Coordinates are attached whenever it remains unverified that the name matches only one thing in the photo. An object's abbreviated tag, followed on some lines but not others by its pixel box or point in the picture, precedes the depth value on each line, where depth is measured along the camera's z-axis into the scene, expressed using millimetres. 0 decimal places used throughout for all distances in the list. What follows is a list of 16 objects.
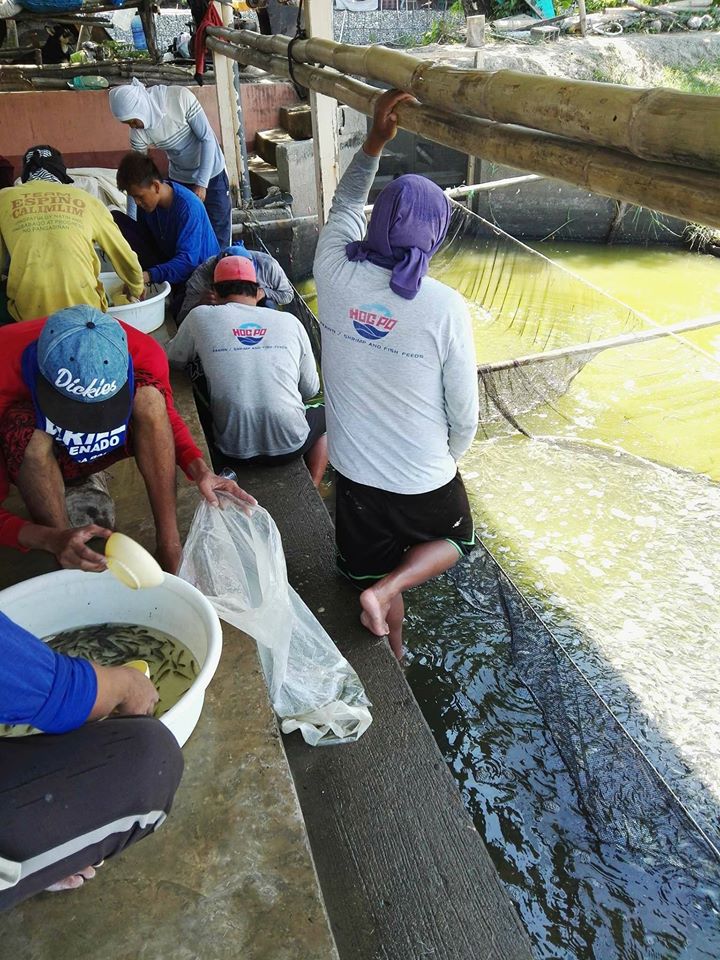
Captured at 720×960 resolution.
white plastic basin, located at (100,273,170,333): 3660
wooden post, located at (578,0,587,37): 10352
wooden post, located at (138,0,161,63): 8477
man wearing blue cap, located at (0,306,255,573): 1979
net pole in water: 4336
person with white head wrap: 4711
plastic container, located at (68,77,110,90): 7383
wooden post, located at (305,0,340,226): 3863
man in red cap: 3102
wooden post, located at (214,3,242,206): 6555
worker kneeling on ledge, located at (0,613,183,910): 1154
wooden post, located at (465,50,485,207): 9641
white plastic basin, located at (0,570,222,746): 1770
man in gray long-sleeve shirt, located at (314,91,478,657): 2119
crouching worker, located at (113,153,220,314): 4148
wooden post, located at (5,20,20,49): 9742
